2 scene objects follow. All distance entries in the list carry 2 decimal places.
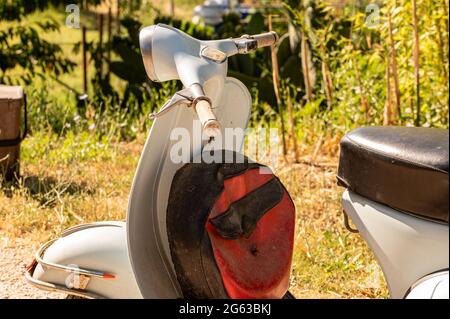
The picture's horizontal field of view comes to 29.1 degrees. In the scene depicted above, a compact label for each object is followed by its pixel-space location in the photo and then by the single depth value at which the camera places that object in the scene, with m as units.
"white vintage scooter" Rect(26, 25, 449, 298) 2.04
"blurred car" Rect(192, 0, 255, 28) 9.24
